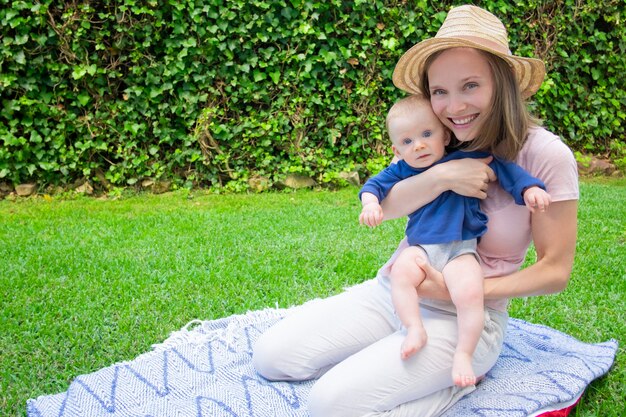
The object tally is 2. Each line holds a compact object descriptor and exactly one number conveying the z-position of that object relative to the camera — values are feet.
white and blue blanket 7.62
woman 7.05
